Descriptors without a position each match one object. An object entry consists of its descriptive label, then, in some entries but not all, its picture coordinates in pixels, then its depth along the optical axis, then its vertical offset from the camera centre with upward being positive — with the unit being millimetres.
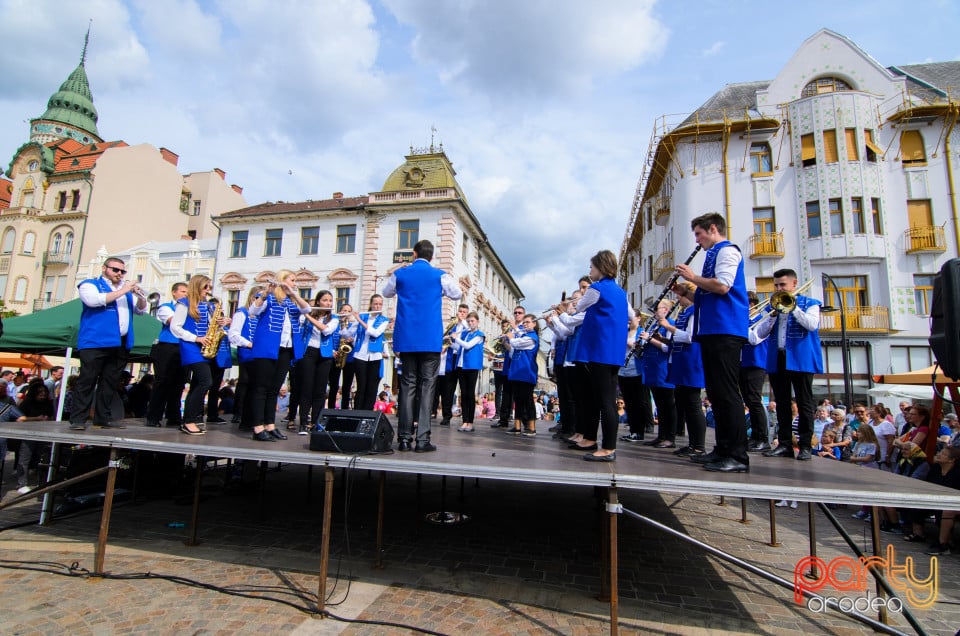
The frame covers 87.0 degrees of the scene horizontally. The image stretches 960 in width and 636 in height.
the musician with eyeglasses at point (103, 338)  5738 +425
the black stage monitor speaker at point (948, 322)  3154 +526
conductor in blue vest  5258 +593
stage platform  3502 -625
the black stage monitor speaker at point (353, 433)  4520 -440
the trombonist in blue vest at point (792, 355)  5539 +489
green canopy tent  8758 +731
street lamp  15055 +870
